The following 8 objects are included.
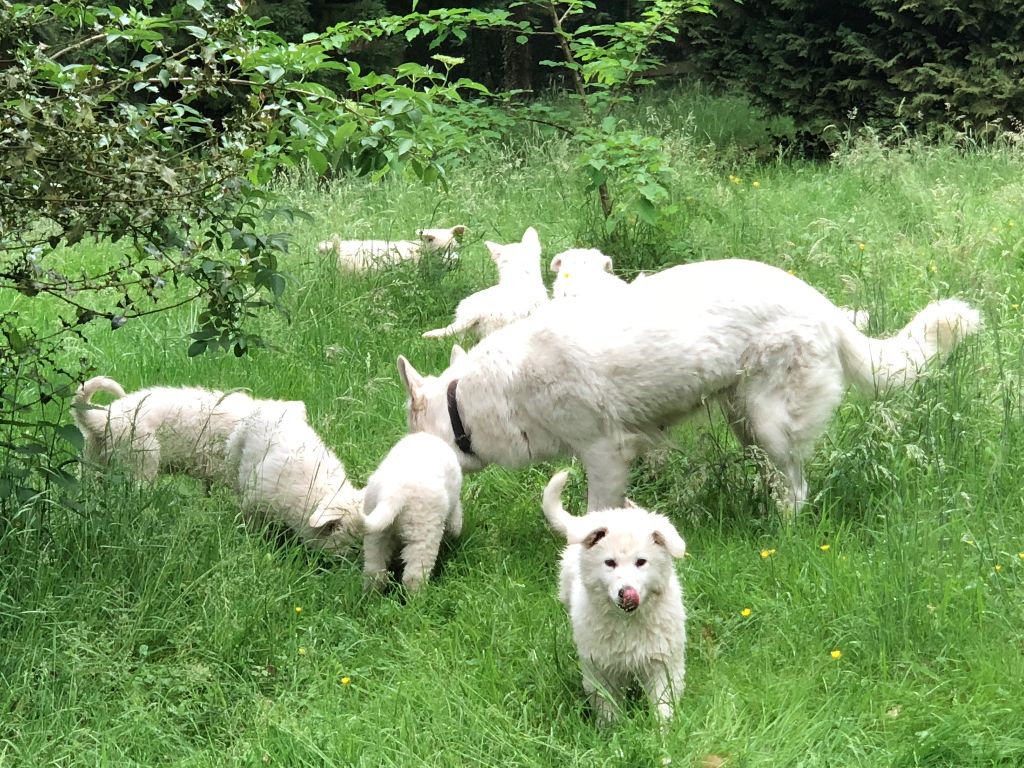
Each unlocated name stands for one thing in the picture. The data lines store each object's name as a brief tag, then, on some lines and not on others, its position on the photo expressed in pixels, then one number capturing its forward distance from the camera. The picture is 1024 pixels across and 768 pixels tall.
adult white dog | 5.09
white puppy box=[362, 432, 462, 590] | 4.78
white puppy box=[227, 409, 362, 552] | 5.02
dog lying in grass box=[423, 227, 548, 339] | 7.32
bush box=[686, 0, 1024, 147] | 12.18
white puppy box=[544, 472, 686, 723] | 3.56
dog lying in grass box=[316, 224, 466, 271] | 8.62
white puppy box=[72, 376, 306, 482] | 5.52
